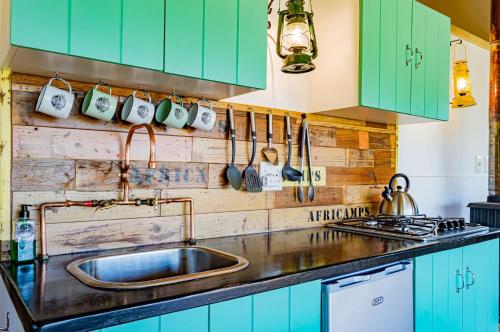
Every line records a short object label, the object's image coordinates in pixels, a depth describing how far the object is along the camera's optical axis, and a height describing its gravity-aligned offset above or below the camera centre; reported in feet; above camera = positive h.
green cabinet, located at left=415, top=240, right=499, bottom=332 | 5.73 -1.93
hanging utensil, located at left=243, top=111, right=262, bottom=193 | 6.08 -0.08
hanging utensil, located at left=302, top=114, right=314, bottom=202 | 6.88 +0.10
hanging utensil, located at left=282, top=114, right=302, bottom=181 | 6.63 +0.05
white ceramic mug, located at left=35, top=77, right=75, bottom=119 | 4.18 +0.71
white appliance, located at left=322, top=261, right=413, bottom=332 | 4.36 -1.58
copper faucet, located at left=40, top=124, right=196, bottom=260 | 4.35 -0.42
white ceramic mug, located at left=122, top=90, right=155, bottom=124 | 4.82 +0.72
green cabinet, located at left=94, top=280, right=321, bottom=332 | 3.13 -1.32
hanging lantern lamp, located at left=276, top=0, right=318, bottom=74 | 5.44 +1.86
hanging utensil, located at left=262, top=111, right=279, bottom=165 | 6.40 +0.35
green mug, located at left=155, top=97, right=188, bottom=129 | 5.12 +0.72
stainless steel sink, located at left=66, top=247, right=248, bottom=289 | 4.27 -1.14
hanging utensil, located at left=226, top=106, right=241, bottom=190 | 5.94 +0.03
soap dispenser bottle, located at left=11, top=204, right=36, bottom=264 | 4.08 -0.78
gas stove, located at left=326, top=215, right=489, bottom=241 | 6.13 -0.95
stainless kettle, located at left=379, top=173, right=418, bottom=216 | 7.28 -0.59
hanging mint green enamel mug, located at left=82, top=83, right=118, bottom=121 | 4.48 +0.72
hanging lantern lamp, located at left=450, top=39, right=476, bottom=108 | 9.02 +1.97
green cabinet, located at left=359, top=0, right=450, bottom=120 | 6.36 +2.03
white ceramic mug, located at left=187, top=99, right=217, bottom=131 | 5.40 +0.72
